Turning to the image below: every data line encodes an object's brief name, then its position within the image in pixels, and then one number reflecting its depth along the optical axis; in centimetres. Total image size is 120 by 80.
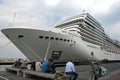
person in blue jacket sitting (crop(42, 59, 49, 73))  403
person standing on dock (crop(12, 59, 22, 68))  675
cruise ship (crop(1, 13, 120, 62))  1255
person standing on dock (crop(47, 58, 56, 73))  390
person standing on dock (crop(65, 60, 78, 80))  364
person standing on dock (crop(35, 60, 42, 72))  486
